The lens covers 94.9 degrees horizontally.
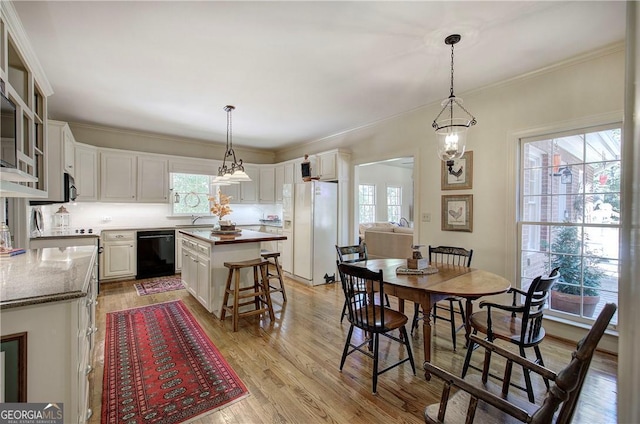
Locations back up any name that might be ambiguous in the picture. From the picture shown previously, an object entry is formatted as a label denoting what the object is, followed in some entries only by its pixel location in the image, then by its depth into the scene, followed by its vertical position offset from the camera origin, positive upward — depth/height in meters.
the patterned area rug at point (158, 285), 4.45 -1.25
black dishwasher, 5.11 -0.81
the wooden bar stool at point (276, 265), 3.75 -0.73
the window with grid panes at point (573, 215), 2.72 -0.05
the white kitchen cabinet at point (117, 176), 4.99 +0.55
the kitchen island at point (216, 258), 3.42 -0.60
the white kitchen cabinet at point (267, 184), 6.72 +0.57
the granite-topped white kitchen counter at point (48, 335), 1.31 -0.60
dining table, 2.13 -0.58
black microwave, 3.52 +0.18
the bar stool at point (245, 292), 3.18 -0.96
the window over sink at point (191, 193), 5.84 +0.30
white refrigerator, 4.88 -0.38
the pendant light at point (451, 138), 2.48 +0.63
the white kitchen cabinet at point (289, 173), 6.00 +0.76
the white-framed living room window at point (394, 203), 9.66 +0.21
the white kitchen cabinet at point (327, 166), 5.12 +0.77
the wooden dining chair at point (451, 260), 2.78 -0.61
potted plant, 2.81 -0.63
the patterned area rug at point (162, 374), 1.95 -1.32
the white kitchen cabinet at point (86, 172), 4.63 +0.57
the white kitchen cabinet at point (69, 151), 3.68 +0.78
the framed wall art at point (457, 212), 3.54 -0.03
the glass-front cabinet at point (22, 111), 1.83 +0.76
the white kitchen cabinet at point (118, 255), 4.80 -0.79
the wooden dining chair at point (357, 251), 3.31 -0.48
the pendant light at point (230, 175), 3.80 +0.45
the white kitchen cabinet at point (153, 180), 5.34 +0.53
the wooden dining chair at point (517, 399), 1.01 -0.70
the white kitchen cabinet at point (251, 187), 6.53 +0.48
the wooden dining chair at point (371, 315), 2.13 -0.86
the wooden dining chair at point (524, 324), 1.92 -0.85
